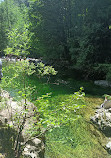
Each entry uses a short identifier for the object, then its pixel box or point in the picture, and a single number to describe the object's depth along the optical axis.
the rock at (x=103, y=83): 11.82
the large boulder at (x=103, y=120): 5.17
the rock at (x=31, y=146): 3.43
